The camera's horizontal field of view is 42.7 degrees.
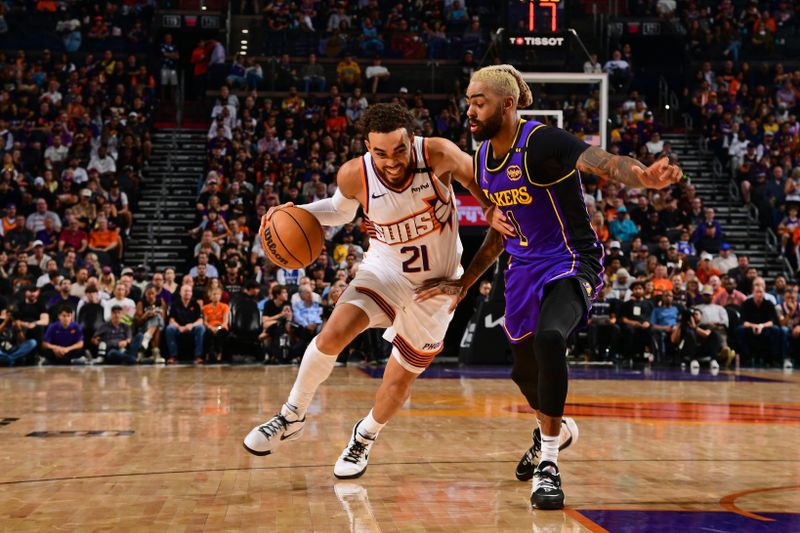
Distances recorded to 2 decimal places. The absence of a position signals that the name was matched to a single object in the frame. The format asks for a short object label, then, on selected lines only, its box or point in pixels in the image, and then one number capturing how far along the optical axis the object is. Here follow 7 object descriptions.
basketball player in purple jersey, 4.39
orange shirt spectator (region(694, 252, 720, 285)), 15.85
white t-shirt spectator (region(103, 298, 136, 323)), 14.12
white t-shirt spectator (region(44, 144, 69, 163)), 18.64
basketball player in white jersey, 4.78
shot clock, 12.30
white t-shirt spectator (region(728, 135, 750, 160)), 20.53
